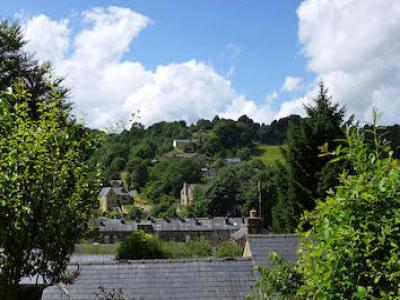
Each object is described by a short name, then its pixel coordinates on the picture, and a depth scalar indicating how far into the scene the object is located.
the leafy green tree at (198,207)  89.94
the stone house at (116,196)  111.51
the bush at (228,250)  29.78
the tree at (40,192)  5.41
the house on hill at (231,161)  128.90
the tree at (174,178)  116.81
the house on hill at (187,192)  106.44
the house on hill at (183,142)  156.12
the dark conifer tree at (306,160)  24.86
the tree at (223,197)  89.81
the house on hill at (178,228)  64.38
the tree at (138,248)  21.53
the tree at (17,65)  16.08
